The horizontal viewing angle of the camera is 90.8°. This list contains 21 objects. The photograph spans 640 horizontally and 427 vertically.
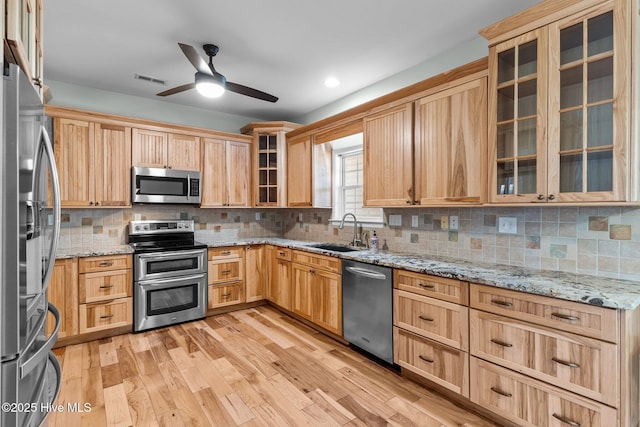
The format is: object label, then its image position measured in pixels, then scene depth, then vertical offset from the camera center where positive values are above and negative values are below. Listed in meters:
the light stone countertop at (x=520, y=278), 1.50 -0.40
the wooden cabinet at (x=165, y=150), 3.55 +0.72
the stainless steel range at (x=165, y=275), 3.26 -0.70
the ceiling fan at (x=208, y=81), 2.29 +1.07
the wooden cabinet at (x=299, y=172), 3.92 +0.50
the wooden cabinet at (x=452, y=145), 2.21 +0.50
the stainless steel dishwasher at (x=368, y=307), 2.47 -0.81
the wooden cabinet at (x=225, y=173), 4.00 +0.50
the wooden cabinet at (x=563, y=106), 1.60 +0.60
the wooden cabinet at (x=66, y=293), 2.87 -0.76
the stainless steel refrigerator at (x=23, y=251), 0.89 -0.13
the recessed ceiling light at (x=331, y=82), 3.30 +1.38
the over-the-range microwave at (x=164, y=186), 3.49 +0.29
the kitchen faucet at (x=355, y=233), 3.48 -0.25
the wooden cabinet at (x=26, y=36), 0.98 +0.65
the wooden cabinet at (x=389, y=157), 2.70 +0.49
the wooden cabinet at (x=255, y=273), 4.00 -0.80
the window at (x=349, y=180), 3.67 +0.38
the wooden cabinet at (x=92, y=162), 3.13 +0.50
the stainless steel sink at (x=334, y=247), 3.53 -0.42
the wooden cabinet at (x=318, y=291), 2.99 -0.82
